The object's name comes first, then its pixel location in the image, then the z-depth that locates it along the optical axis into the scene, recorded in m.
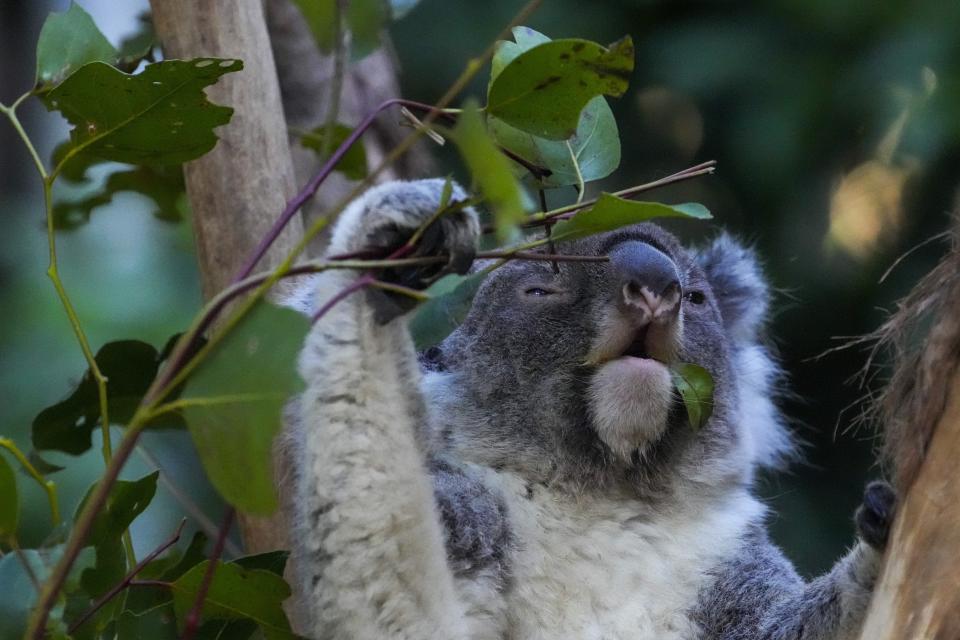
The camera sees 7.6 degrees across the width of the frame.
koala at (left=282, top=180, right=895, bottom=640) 3.43
